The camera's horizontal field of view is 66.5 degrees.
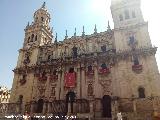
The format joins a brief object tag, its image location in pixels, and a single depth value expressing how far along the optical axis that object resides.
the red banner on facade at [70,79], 19.39
